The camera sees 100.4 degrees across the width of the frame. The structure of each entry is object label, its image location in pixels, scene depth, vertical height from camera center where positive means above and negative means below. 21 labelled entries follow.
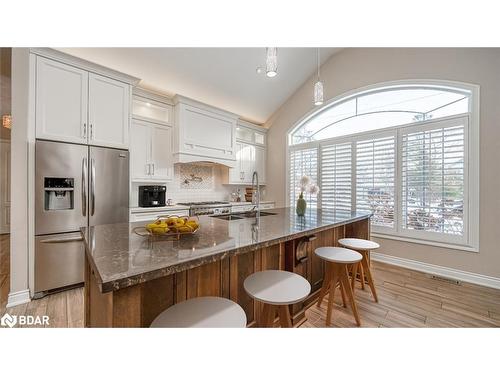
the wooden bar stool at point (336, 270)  1.64 -0.69
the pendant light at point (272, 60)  1.49 +0.92
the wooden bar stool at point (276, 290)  1.05 -0.55
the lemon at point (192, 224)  1.19 -0.22
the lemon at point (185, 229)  1.16 -0.24
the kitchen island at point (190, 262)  0.75 -0.31
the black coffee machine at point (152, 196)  3.02 -0.14
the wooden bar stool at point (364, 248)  1.92 -0.55
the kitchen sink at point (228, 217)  2.13 -0.31
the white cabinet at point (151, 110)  3.03 +1.17
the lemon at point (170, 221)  1.19 -0.20
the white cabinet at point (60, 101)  2.05 +0.87
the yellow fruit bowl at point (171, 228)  1.13 -0.23
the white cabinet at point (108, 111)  2.36 +0.88
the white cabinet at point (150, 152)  2.96 +0.51
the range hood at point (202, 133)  3.30 +0.92
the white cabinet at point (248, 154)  4.30 +0.71
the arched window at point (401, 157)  2.59 +0.46
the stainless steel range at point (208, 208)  3.23 -0.35
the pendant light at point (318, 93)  2.07 +0.96
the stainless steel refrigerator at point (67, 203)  2.06 -0.19
